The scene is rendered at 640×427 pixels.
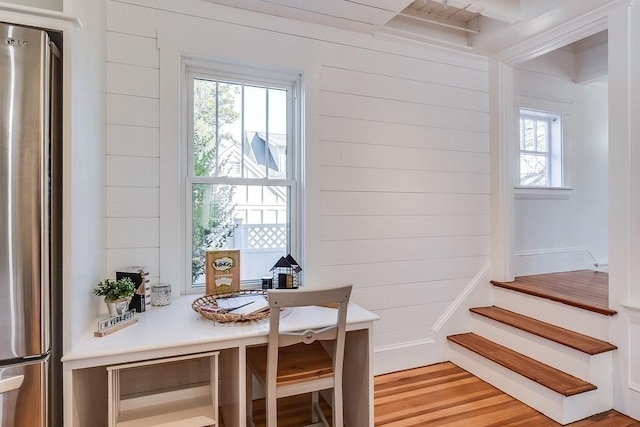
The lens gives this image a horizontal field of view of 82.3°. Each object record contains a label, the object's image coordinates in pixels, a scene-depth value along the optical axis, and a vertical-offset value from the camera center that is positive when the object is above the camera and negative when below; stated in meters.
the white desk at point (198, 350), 1.46 -0.58
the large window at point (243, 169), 2.31 +0.29
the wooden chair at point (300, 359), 1.59 -0.76
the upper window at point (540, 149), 3.55 +0.62
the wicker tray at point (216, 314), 1.75 -0.49
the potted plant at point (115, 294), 1.73 -0.38
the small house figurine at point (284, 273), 2.23 -0.37
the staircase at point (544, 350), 2.18 -0.95
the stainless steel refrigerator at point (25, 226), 1.32 -0.05
